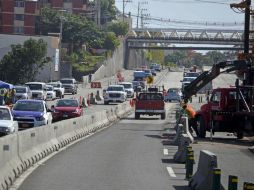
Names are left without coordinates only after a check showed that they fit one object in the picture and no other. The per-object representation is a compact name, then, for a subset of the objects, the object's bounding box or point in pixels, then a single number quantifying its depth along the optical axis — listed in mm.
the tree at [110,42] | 153000
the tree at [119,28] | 181375
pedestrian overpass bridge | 177875
